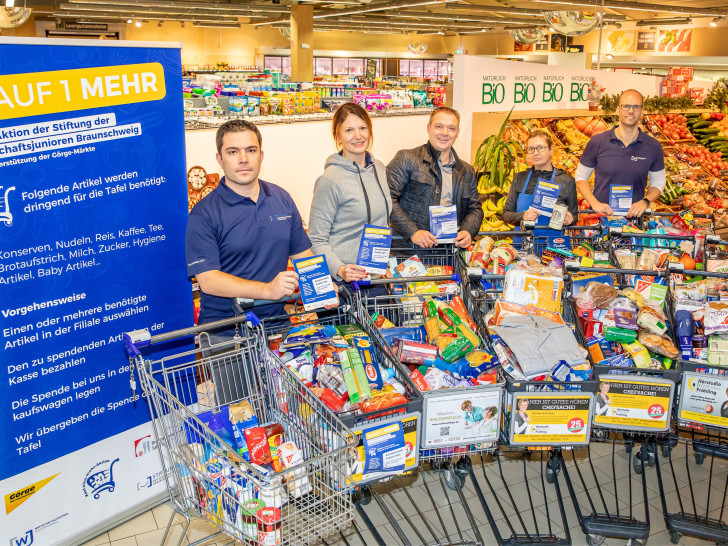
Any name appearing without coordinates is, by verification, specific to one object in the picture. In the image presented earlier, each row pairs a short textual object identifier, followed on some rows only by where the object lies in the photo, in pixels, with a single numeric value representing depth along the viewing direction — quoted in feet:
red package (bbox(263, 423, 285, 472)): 7.76
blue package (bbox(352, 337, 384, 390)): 8.52
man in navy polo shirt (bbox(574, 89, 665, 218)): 16.30
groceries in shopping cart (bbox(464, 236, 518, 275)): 12.10
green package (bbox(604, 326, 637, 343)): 9.70
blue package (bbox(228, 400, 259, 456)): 8.04
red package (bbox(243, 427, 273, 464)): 7.60
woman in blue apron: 14.74
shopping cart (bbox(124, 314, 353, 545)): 6.97
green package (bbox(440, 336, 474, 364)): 9.08
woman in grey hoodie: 11.56
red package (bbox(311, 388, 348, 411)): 8.10
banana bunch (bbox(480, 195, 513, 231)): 17.60
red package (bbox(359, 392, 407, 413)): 8.00
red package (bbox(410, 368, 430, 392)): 8.79
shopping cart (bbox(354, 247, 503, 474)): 8.23
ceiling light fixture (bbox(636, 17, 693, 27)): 52.05
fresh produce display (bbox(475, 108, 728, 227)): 19.42
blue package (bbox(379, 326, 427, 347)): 9.66
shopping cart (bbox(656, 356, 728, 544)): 9.29
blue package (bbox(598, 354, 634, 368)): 9.46
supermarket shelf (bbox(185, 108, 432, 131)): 18.58
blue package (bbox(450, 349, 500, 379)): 8.95
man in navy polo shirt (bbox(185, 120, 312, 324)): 9.48
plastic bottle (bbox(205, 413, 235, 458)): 8.11
